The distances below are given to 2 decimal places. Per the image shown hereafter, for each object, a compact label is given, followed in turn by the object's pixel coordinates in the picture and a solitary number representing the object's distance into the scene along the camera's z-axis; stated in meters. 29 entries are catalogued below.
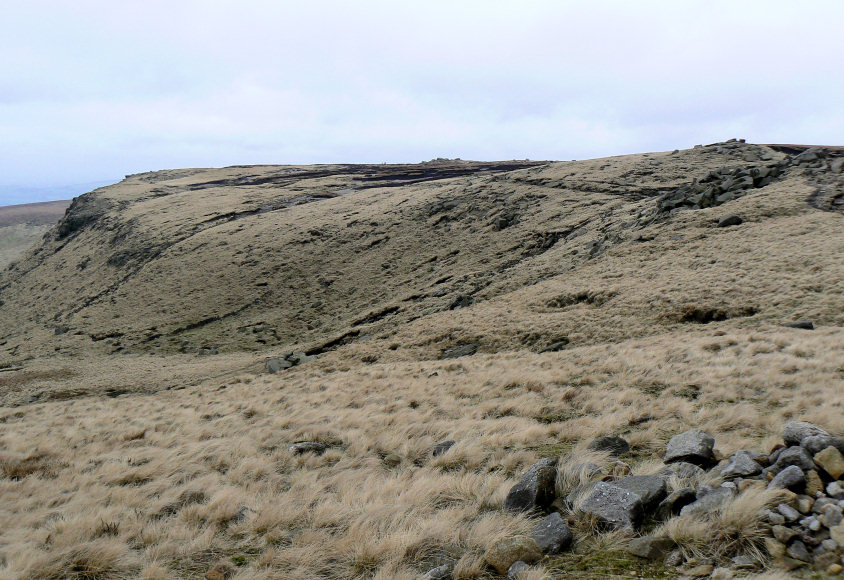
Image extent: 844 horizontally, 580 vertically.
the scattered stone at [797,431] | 5.68
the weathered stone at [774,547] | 4.14
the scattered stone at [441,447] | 9.15
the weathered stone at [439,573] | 4.80
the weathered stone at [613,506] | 5.14
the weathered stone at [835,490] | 4.41
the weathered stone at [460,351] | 21.30
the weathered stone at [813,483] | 4.61
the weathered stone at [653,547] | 4.65
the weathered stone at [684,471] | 5.77
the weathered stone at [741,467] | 5.35
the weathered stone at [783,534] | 4.21
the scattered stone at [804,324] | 14.85
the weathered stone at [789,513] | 4.35
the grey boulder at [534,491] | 5.95
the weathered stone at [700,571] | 4.27
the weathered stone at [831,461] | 4.68
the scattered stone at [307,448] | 10.07
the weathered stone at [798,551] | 4.04
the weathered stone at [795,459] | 4.95
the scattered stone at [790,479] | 4.72
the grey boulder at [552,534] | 5.04
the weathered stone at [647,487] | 5.37
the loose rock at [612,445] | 7.92
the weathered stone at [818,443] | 5.12
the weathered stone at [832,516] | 4.11
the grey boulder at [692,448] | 6.30
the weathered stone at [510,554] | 4.87
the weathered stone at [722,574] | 4.09
